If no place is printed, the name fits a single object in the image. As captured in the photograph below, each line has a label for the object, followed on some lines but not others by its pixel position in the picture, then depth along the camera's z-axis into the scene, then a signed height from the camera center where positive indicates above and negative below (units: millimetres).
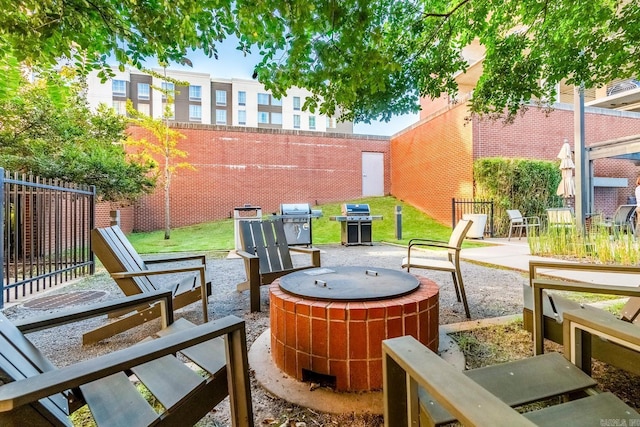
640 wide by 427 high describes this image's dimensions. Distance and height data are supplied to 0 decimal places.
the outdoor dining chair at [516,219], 8812 -167
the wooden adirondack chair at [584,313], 1212 -569
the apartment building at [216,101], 26078 +10558
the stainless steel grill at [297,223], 8055 -221
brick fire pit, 1719 -657
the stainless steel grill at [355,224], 8309 -269
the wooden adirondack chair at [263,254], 3178 -444
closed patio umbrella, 8367 +1127
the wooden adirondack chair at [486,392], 708 -633
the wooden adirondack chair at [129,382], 823 -630
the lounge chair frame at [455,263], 3001 -500
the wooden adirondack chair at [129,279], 2449 -540
